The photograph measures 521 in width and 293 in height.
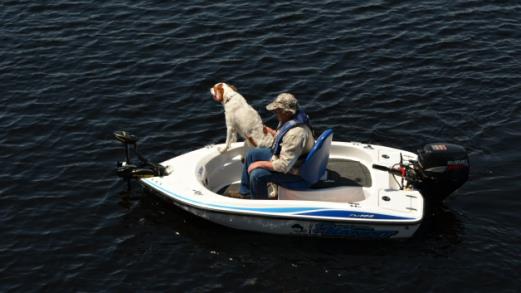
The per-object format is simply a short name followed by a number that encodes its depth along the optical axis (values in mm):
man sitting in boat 12570
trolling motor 14180
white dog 13875
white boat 12733
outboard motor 12883
